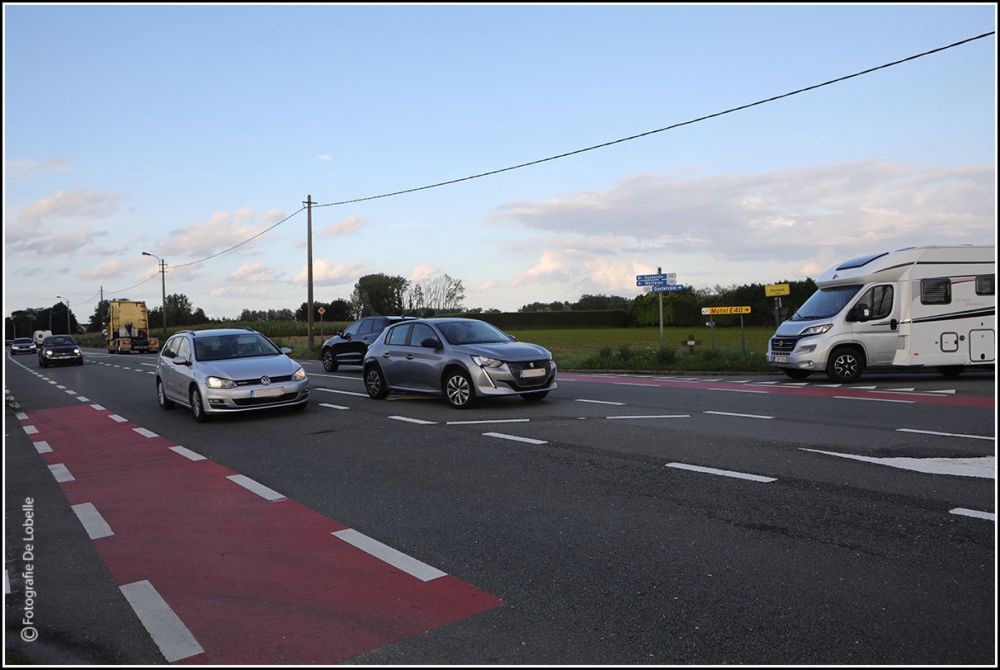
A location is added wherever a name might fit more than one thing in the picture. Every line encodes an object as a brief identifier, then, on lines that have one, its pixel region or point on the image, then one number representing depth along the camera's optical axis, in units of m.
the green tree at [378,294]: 102.94
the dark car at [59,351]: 34.53
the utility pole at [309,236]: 39.81
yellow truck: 52.94
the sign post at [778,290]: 21.79
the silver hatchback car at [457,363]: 12.51
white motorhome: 16.53
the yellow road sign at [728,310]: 22.03
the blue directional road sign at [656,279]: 23.38
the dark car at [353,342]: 23.20
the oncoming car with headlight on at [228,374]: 11.93
